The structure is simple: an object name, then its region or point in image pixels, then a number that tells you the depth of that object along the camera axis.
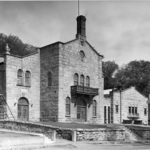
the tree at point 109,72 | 75.72
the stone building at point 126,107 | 44.84
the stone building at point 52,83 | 33.06
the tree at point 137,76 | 70.44
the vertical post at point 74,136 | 21.38
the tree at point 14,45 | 59.78
